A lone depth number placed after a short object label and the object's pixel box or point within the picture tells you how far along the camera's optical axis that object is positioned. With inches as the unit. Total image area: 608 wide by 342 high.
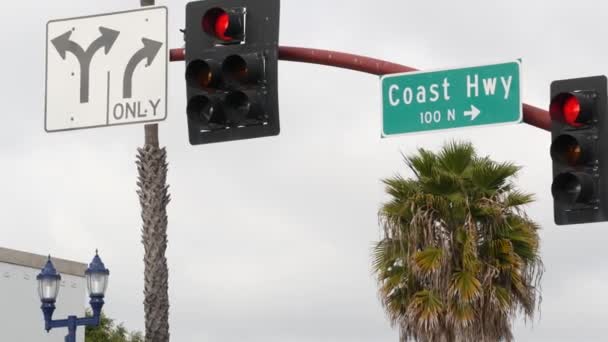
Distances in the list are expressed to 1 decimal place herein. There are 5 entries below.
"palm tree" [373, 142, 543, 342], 1087.0
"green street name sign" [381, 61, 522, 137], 485.7
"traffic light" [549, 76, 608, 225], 455.8
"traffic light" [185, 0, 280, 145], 494.3
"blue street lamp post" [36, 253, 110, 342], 965.2
